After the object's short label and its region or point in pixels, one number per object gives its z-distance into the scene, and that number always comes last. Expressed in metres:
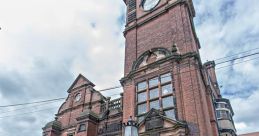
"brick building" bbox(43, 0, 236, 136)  12.26
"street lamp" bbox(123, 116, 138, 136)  5.74
